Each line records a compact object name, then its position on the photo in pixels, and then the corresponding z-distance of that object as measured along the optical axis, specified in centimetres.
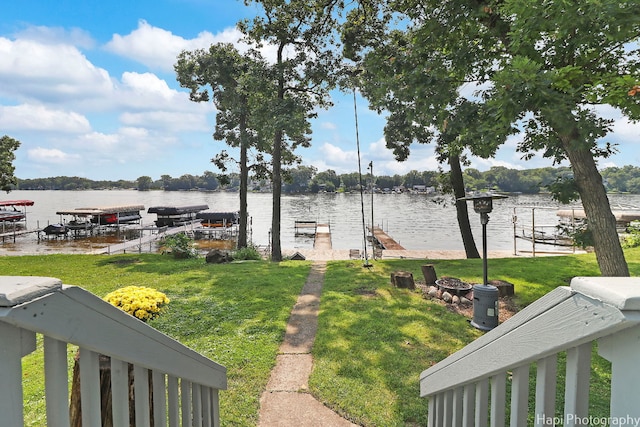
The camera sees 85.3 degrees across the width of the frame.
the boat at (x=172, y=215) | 3628
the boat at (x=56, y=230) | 2914
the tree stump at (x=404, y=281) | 921
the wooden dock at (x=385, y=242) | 2677
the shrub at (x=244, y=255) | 1584
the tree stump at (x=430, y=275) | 929
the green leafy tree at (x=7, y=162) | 3022
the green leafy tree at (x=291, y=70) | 1402
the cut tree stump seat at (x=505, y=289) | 842
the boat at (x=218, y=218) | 3361
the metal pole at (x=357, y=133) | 1442
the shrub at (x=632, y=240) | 1609
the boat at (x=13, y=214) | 3467
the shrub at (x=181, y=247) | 1473
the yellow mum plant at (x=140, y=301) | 468
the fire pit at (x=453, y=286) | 838
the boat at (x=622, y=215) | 2523
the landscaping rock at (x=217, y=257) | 1369
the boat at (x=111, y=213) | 3069
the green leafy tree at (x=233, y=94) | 1525
